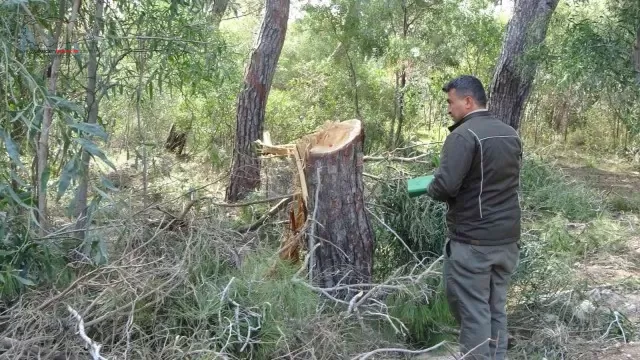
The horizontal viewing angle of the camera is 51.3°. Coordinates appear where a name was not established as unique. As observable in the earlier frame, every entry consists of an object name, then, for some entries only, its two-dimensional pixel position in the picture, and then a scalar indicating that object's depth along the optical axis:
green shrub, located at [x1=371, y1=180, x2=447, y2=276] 4.91
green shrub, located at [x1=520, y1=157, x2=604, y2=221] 6.94
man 3.65
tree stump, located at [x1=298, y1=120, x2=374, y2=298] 4.40
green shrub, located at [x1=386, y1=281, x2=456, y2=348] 4.35
